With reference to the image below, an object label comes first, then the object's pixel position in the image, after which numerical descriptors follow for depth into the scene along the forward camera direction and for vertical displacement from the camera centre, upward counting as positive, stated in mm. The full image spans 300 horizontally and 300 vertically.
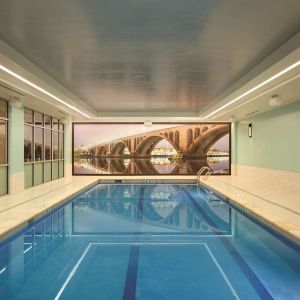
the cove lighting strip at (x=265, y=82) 3916 +1182
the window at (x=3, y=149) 6436 -56
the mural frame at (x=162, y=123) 11576 +89
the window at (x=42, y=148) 7980 -32
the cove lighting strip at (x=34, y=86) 4151 +1142
